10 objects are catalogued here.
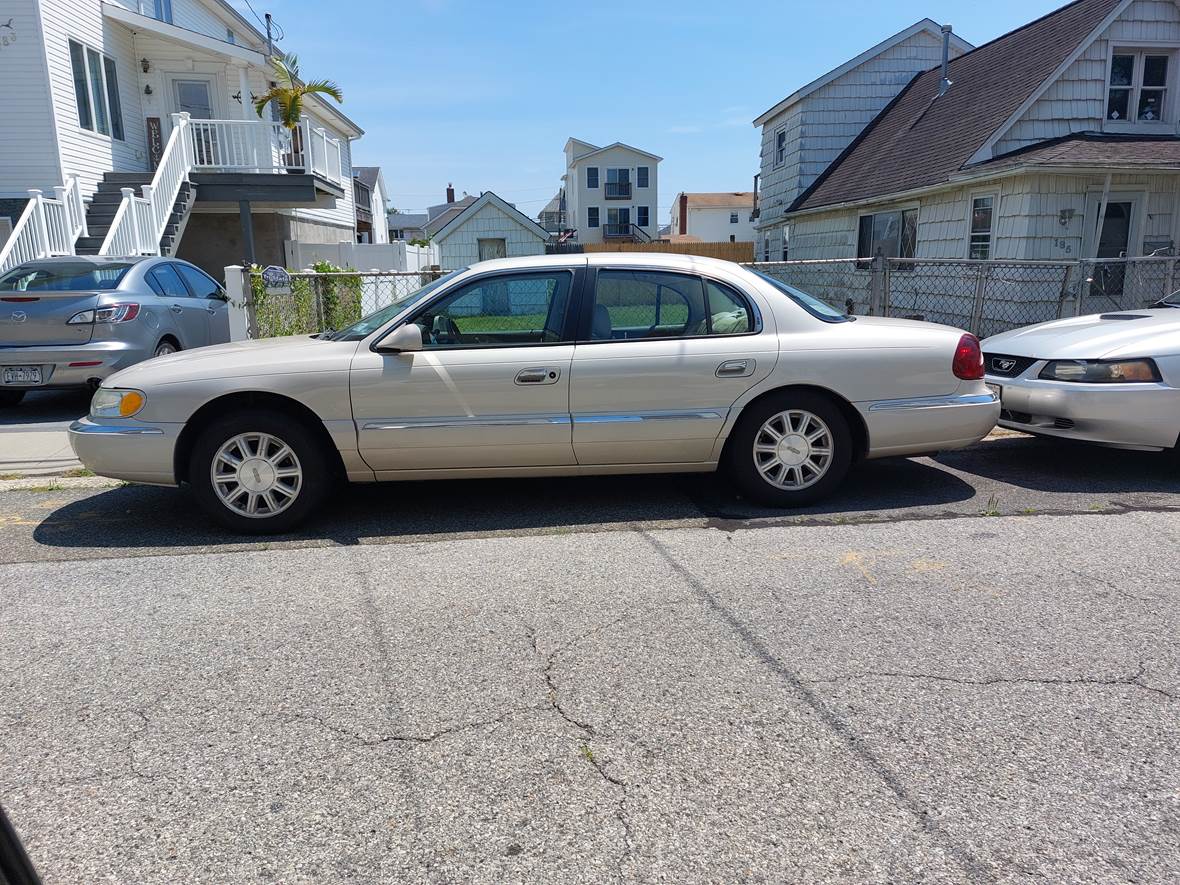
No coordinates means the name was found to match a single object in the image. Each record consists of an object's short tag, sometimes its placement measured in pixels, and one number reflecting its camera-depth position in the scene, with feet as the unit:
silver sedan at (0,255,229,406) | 27.61
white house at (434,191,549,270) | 131.23
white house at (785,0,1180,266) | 42.73
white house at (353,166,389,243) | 134.10
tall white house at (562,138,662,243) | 181.06
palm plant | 65.10
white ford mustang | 18.88
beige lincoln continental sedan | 16.22
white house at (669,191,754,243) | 245.04
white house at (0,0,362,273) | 49.42
